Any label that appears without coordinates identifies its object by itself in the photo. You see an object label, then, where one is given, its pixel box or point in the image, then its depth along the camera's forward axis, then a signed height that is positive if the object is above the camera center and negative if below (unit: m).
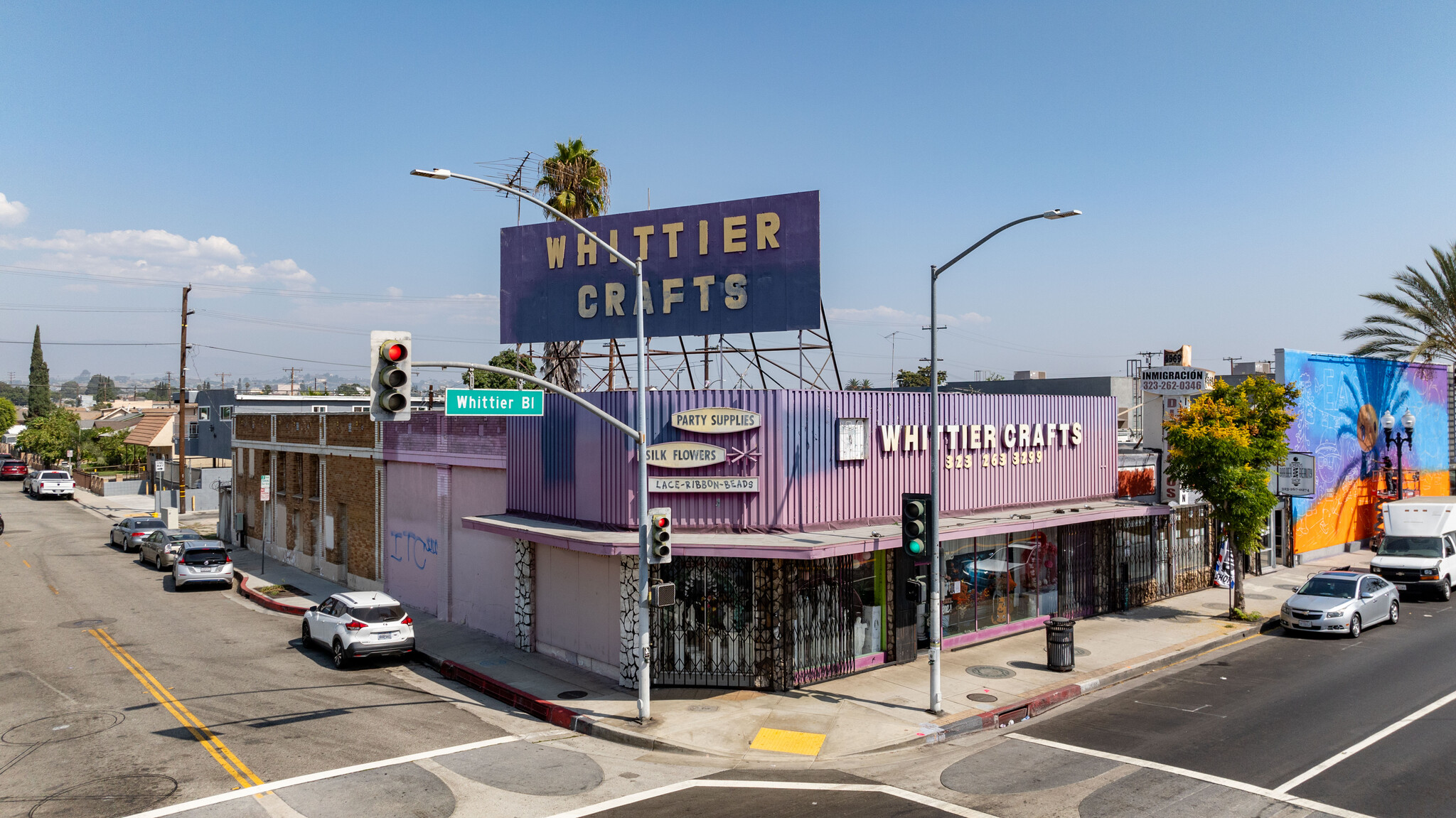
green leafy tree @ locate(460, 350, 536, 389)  65.50 +3.53
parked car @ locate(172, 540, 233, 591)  29.89 -5.14
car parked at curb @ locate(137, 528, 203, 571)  34.12 -5.08
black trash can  18.39 -4.90
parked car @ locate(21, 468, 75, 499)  64.00 -4.97
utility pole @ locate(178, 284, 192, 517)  44.31 +0.69
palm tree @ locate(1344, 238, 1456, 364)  36.47 +4.08
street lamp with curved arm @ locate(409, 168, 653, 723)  15.60 -2.92
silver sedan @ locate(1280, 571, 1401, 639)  21.91 -4.83
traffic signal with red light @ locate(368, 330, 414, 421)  11.36 +0.52
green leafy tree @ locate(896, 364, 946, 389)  87.88 +3.88
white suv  19.73 -4.82
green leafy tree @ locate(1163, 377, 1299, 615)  22.94 -0.91
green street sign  16.45 +0.29
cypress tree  150.00 +5.48
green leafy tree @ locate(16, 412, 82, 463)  87.94 -2.04
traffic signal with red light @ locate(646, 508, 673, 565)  15.59 -2.16
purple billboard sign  21.33 +3.74
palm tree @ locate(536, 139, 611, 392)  33.00 +8.99
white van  26.98 -4.21
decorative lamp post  35.97 -0.90
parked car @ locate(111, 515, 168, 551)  39.22 -5.14
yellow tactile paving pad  14.29 -5.40
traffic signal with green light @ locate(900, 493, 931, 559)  15.70 -1.96
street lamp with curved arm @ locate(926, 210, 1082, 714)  15.95 -2.28
